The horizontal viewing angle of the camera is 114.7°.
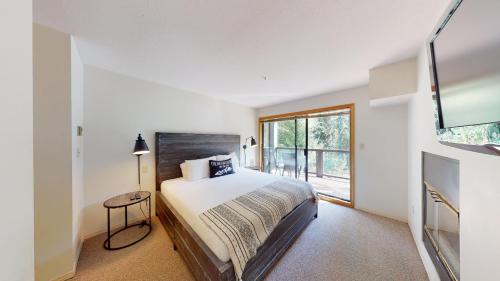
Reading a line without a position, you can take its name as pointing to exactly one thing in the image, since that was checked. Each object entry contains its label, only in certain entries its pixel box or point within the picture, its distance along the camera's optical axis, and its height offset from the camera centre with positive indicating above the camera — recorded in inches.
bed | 53.2 -32.8
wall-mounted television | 25.1 +14.6
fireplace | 45.1 -25.5
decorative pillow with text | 116.6 -21.1
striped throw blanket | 51.6 -29.9
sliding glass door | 131.9 -8.0
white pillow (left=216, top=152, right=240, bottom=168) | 130.1 -14.7
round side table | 76.6 -30.6
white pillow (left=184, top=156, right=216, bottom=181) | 108.0 -20.2
